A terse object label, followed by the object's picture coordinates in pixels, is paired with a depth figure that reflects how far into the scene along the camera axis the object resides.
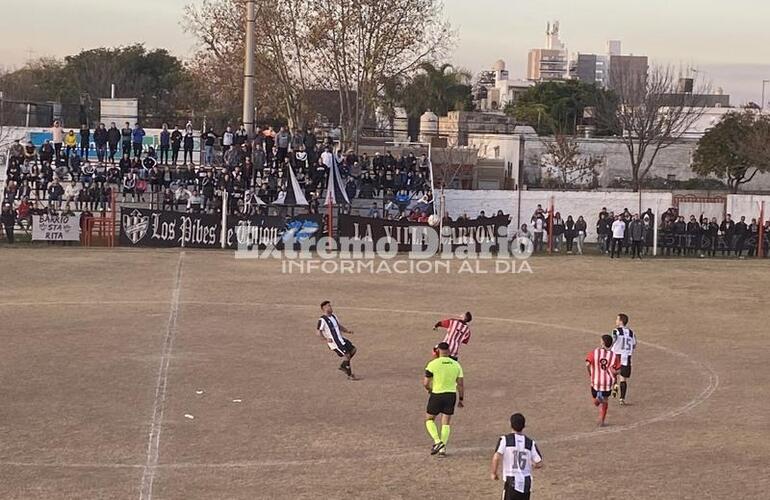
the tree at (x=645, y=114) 66.44
